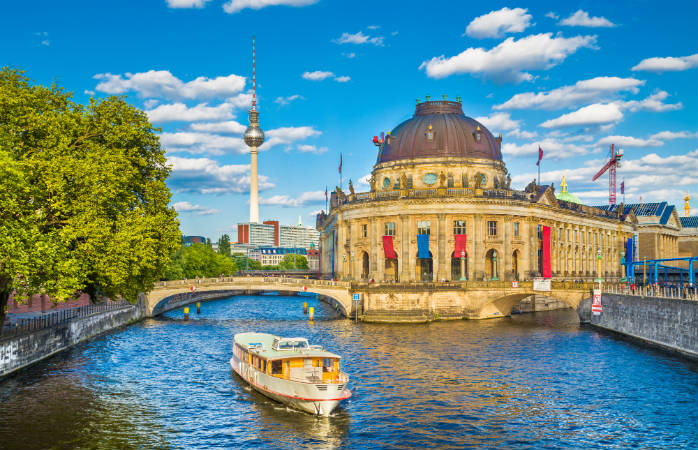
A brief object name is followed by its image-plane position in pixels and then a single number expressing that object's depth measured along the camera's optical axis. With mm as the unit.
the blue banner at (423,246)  107000
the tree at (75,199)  47156
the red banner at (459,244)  105750
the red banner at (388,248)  109562
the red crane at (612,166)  185250
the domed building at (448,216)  108000
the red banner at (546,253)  114062
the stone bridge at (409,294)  92000
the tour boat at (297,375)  43219
